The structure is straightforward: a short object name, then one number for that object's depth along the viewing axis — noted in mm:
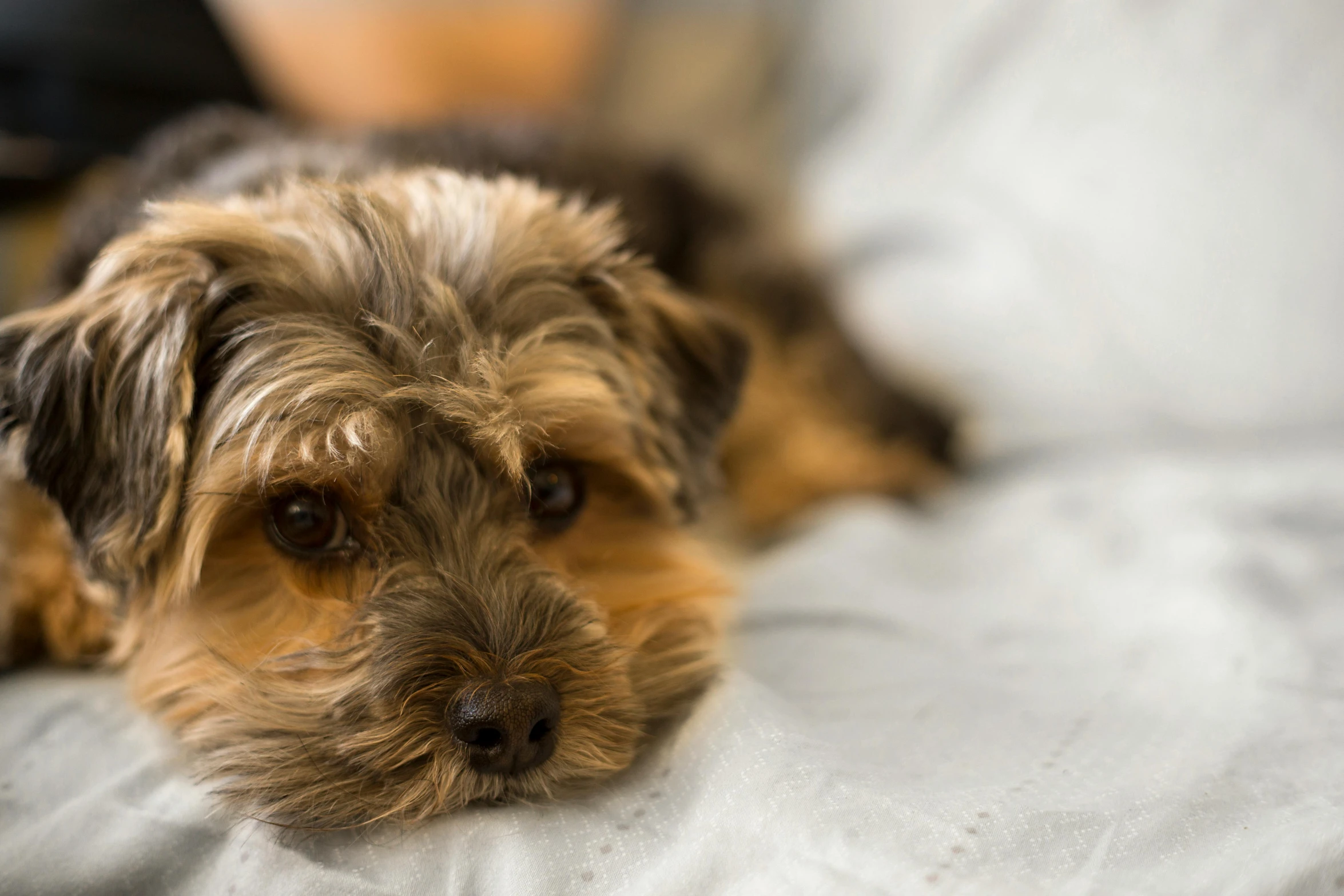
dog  482
